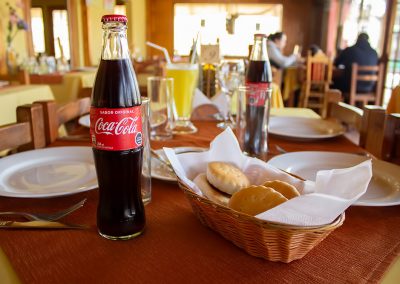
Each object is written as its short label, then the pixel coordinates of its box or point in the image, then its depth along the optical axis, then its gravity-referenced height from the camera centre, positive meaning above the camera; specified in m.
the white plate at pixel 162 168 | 0.75 -0.24
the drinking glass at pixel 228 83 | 1.41 -0.10
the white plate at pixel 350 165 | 0.68 -0.24
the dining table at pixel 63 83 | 3.35 -0.25
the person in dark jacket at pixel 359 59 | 4.80 +0.01
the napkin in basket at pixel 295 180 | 0.43 -0.17
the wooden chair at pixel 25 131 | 0.91 -0.20
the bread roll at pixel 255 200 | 0.48 -0.18
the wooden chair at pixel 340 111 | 1.26 -0.19
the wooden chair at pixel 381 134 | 0.96 -0.20
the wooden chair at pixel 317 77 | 4.80 -0.24
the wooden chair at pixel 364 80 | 4.59 -0.28
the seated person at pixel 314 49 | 6.52 +0.17
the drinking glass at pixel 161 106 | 1.12 -0.15
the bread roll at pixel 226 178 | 0.58 -0.19
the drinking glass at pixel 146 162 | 0.67 -0.19
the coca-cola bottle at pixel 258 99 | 0.93 -0.10
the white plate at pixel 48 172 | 0.67 -0.25
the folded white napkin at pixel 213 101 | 1.51 -0.18
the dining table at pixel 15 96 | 2.32 -0.28
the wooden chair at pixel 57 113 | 1.08 -0.19
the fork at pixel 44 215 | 0.59 -0.25
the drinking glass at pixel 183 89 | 1.32 -0.11
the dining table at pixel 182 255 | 0.45 -0.26
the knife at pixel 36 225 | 0.55 -0.25
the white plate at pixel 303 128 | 1.14 -0.23
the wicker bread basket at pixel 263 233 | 0.43 -0.21
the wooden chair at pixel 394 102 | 1.38 -0.16
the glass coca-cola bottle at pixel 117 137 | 0.50 -0.11
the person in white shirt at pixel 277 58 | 5.17 +0.00
